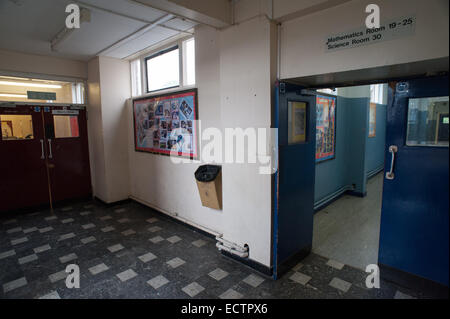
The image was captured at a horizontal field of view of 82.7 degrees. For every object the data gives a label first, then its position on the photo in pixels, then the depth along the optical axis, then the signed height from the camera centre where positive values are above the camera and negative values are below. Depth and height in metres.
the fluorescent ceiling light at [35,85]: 4.40 +0.84
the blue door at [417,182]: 1.94 -0.45
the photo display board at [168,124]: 3.61 +0.10
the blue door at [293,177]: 2.54 -0.53
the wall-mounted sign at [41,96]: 4.61 +0.66
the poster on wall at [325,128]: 4.27 +0.00
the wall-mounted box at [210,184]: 3.18 -0.69
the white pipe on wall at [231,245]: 2.82 -1.31
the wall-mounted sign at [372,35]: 1.79 +0.70
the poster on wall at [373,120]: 5.78 +0.16
